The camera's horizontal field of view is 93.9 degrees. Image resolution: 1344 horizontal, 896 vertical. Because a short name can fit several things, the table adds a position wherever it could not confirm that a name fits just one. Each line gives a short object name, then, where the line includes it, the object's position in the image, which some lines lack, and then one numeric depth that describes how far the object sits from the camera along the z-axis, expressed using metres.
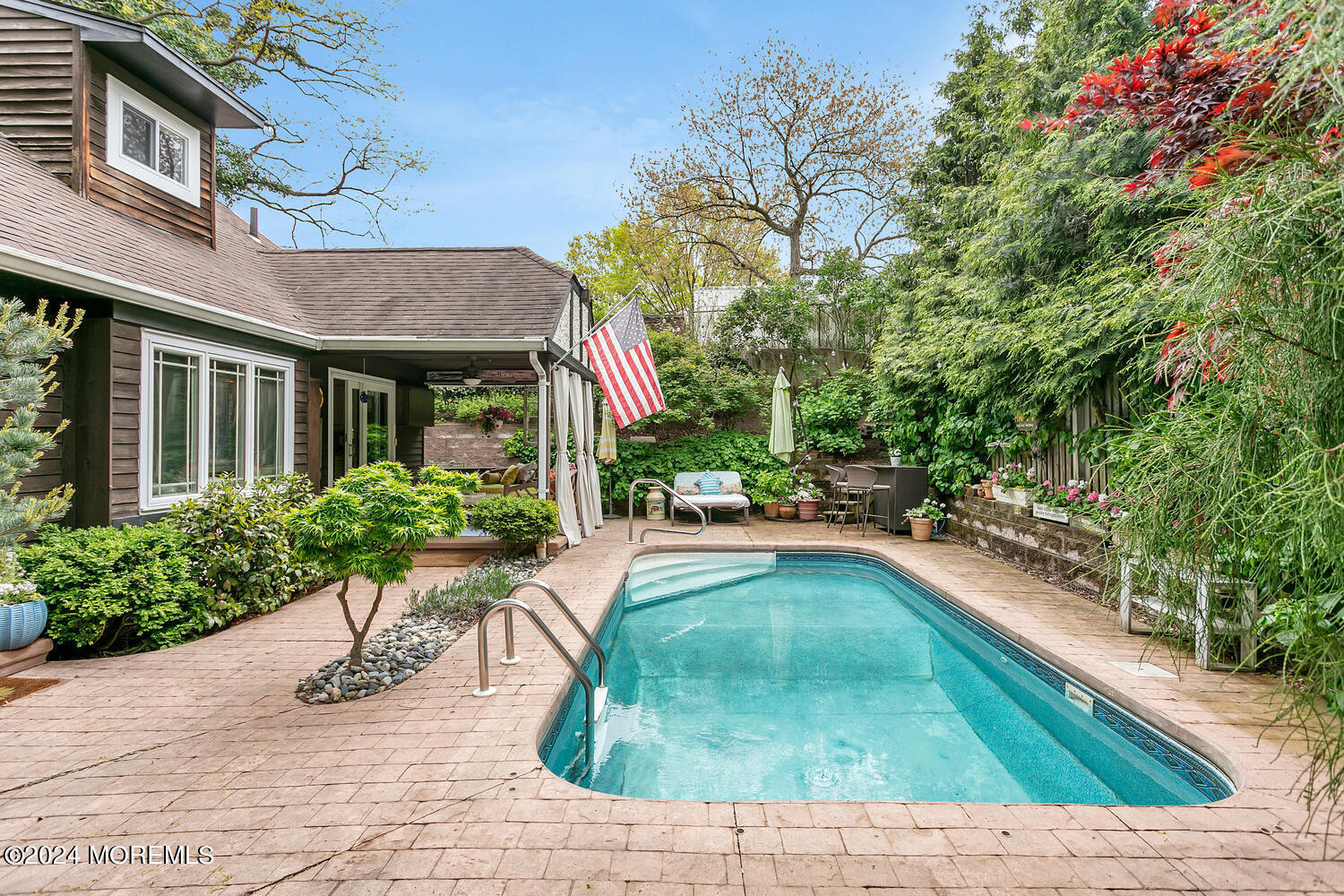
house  5.05
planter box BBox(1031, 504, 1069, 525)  6.51
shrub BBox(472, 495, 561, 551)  7.36
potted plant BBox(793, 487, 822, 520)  11.21
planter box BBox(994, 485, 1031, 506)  7.36
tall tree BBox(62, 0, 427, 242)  12.66
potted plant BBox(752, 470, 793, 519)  11.35
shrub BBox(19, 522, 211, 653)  4.10
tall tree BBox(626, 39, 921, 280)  15.11
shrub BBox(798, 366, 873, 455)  11.60
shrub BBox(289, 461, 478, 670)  3.51
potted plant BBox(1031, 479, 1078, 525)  6.50
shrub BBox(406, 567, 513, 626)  5.31
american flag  8.01
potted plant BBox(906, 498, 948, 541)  9.24
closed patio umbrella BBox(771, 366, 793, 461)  11.26
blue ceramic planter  3.87
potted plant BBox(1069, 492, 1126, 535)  5.48
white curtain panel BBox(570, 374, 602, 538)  9.23
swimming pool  3.29
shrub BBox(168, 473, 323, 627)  5.06
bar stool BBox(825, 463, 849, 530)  10.62
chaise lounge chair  10.73
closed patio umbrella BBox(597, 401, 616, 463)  10.83
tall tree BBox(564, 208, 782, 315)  20.44
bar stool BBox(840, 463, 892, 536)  9.76
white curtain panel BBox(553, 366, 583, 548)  8.46
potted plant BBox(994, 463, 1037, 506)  7.43
